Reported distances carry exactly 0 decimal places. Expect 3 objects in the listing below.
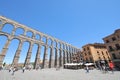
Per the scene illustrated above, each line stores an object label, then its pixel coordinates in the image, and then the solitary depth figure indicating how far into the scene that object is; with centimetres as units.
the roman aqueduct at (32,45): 1735
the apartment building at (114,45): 1596
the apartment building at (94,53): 2458
